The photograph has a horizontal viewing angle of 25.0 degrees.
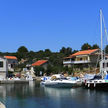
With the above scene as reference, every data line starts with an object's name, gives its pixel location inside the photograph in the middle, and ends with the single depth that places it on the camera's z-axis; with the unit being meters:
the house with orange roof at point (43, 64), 92.62
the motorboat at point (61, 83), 54.35
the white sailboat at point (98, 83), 47.98
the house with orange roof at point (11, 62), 96.25
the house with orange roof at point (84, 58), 82.34
